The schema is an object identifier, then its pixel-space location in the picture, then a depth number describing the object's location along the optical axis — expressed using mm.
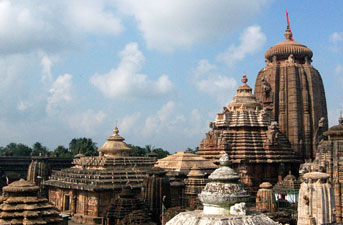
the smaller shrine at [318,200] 18375
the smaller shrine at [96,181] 30359
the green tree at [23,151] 116725
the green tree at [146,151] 93462
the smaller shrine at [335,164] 22455
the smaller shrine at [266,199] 28355
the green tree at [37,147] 120125
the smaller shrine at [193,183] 30391
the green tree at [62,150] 103562
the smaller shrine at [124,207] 23828
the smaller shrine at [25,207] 14547
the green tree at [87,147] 84662
